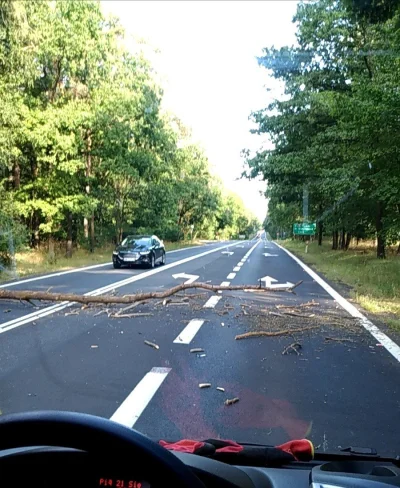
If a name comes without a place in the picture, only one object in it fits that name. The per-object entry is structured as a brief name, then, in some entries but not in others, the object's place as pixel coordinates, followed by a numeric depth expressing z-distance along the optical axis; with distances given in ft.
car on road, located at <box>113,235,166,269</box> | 69.62
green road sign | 117.91
